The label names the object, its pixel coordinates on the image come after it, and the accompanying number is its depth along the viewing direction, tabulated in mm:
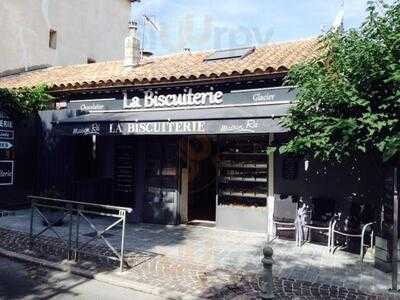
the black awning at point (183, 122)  8766
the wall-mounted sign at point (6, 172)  12867
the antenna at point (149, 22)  20972
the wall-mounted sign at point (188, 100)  10133
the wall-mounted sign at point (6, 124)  12812
